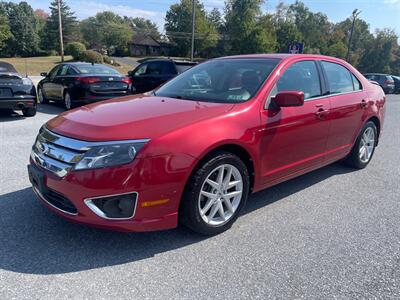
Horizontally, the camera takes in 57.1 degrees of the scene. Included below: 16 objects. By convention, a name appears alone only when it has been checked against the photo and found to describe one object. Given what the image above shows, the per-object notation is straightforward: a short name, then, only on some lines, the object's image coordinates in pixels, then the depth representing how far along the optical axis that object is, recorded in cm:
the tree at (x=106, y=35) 8975
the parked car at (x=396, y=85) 3049
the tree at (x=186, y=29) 7925
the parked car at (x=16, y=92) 806
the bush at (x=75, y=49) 5902
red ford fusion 275
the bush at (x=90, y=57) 4701
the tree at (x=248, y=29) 6781
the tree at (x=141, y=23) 13725
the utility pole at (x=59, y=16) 2969
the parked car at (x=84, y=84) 980
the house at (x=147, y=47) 9444
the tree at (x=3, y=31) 5286
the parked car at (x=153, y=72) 1082
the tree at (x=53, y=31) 7862
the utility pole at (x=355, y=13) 3931
